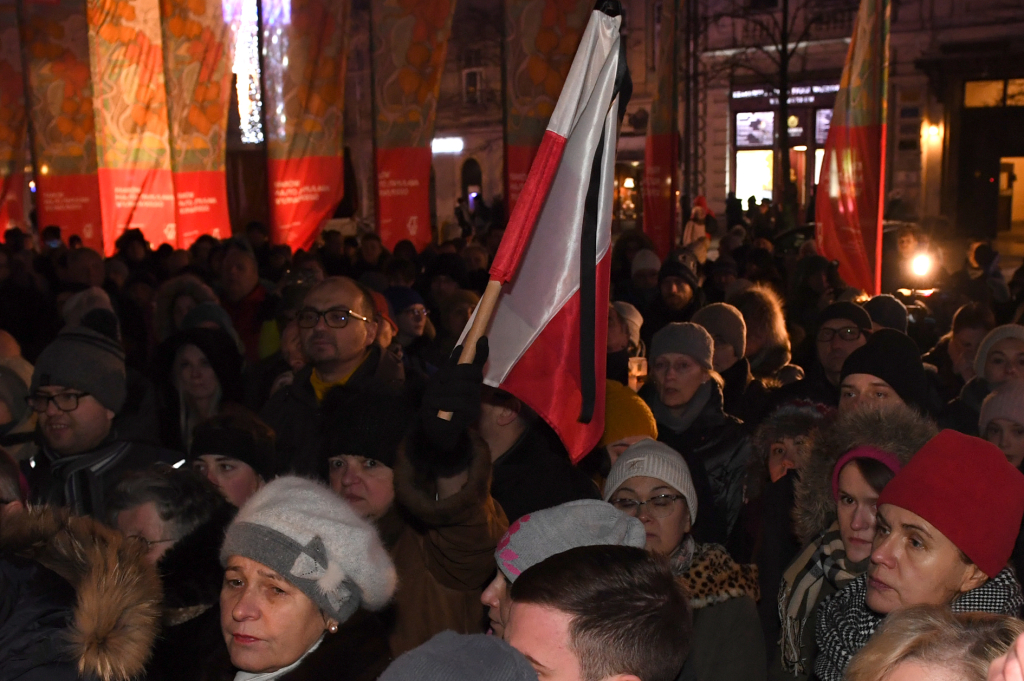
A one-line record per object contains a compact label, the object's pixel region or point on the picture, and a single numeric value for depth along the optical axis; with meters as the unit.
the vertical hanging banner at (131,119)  12.52
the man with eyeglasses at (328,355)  4.80
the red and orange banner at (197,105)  12.03
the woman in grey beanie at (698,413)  4.68
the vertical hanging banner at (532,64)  10.98
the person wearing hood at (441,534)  3.07
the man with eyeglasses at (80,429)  4.24
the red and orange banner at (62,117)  13.55
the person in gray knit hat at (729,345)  5.98
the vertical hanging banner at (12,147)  16.44
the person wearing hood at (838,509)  3.20
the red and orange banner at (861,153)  9.48
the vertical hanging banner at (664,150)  12.91
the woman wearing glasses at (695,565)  3.06
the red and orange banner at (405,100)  11.73
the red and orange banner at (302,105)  11.89
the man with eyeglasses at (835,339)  5.71
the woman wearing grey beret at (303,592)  2.57
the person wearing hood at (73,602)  2.29
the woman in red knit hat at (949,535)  2.63
